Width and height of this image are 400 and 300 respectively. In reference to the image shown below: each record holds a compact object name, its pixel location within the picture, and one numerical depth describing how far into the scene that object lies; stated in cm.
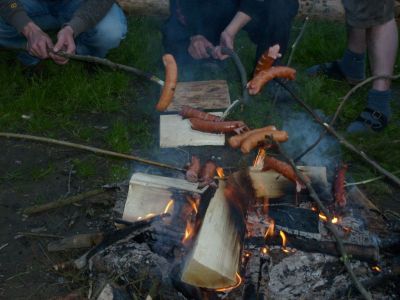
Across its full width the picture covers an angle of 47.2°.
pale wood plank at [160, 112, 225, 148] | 450
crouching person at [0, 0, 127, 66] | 443
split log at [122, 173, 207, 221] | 326
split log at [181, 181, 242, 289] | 268
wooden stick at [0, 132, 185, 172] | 326
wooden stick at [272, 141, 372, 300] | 241
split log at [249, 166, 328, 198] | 336
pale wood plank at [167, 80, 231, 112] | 503
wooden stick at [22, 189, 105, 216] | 376
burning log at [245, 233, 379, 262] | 298
